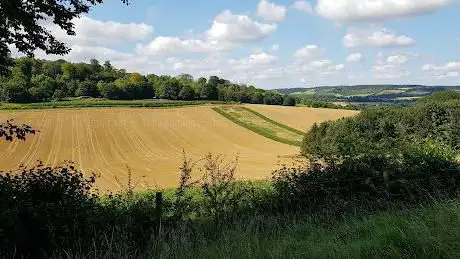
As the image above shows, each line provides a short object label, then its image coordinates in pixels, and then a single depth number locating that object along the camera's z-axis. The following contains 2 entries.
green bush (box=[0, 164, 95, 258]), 6.38
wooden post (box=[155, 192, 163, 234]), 7.84
